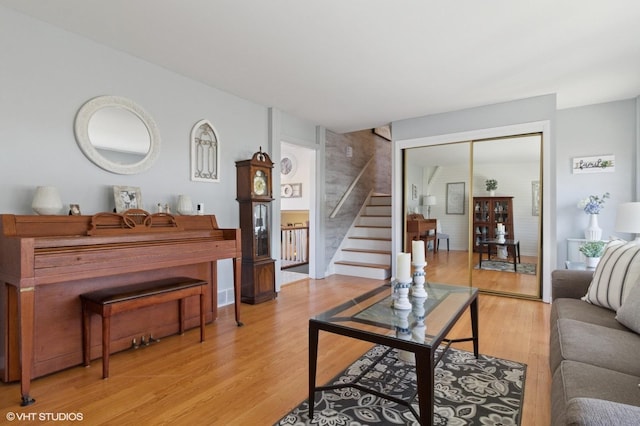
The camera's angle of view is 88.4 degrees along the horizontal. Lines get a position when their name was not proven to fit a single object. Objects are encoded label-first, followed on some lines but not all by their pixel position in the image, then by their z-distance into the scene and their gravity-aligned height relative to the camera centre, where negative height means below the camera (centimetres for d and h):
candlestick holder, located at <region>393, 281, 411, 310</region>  194 -50
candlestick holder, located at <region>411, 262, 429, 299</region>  220 -49
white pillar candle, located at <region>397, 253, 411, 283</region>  189 -32
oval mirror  264 +67
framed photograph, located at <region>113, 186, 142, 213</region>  275 +13
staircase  536 -58
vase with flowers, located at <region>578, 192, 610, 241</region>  398 -2
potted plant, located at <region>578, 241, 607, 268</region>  332 -41
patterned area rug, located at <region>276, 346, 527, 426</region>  170 -106
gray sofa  82 -62
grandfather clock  379 -14
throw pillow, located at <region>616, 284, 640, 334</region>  166 -52
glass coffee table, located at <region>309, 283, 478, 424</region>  138 -58
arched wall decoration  344 +65
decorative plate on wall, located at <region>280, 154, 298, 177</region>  729 +106
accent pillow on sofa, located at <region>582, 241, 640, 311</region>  193 -39
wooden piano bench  214 -61
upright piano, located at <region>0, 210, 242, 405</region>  187 -39
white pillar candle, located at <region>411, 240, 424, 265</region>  212 -27
